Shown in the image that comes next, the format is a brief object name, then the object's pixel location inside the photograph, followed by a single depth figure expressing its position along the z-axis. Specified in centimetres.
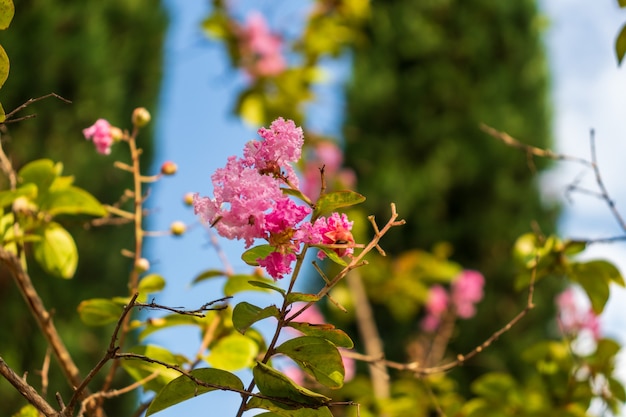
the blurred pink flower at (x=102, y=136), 172
